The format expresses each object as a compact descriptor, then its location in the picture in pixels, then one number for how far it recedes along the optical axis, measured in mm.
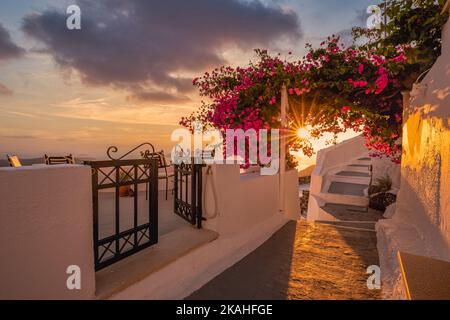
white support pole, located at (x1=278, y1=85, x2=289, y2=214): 5302
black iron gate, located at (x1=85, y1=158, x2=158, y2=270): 2438
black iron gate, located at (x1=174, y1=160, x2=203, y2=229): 3768
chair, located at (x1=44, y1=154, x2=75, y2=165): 4906
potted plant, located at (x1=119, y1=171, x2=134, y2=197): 6586
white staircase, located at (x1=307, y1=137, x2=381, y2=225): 9055
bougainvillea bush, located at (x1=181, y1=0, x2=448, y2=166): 4781
